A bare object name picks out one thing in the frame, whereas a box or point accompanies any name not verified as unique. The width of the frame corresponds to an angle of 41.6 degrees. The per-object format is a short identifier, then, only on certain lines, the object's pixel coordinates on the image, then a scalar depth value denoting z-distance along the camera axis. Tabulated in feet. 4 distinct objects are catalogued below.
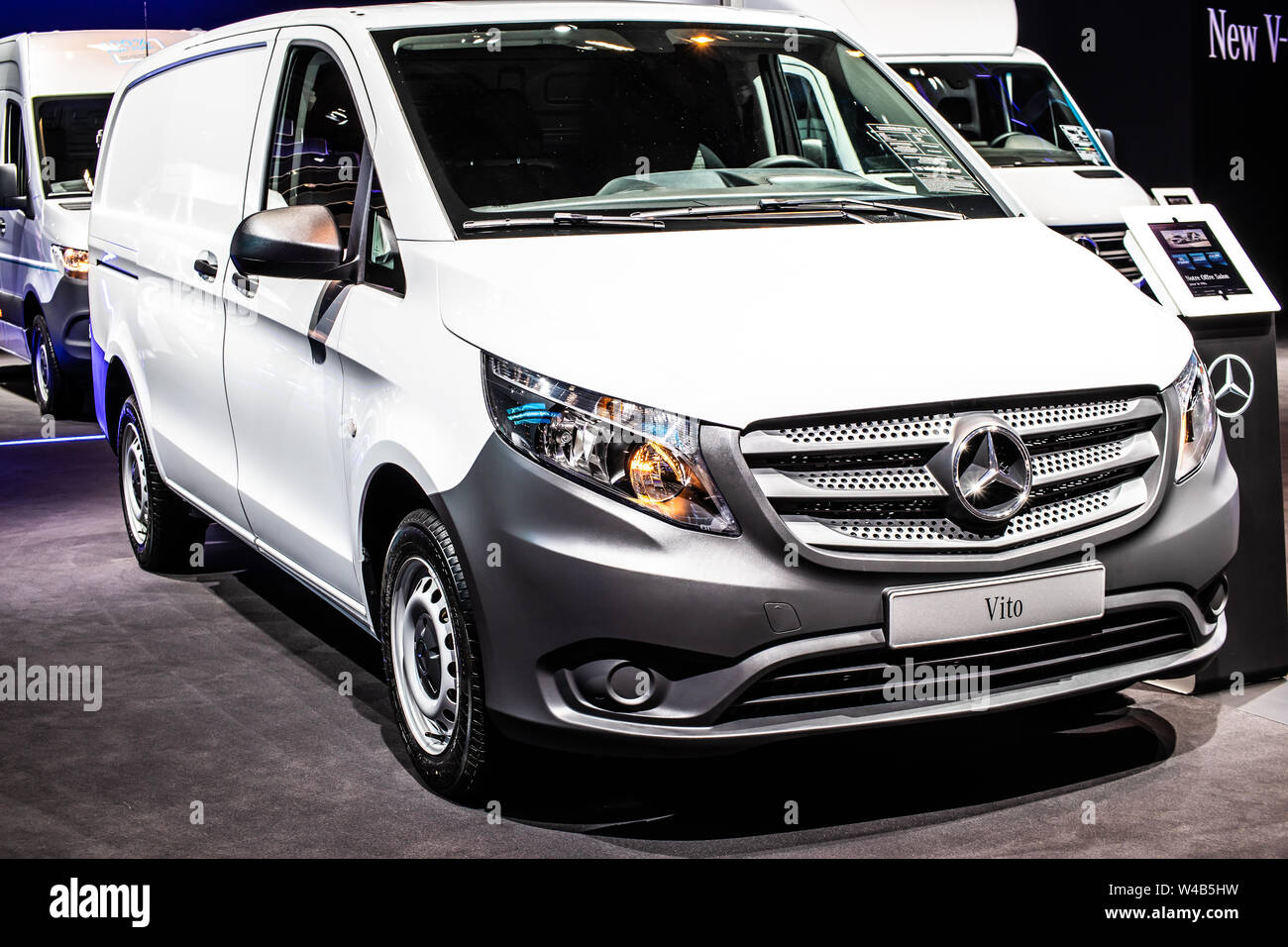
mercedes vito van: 11.40
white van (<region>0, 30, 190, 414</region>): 35.12
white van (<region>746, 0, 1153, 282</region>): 36.94
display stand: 15.29
